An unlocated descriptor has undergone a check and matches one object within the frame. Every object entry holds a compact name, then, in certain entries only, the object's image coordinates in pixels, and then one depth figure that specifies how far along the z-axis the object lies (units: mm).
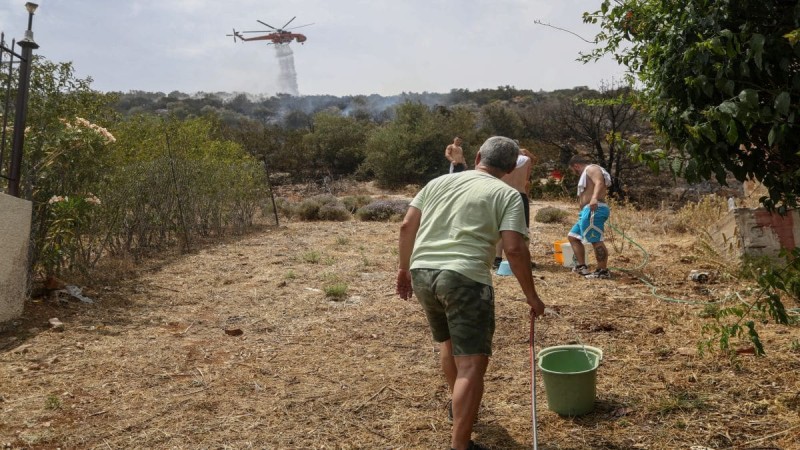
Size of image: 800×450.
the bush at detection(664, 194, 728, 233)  8527
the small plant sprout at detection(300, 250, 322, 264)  8055
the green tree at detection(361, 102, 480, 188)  20938
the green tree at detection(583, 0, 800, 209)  2250
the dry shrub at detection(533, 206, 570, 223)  12078
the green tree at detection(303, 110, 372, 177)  23403
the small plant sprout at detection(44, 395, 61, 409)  3523
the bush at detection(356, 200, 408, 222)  13180
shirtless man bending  6309
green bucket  3191
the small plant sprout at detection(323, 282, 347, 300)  6074
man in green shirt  2691
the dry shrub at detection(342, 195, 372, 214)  15112
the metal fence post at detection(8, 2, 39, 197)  5031
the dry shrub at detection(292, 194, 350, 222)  13656
